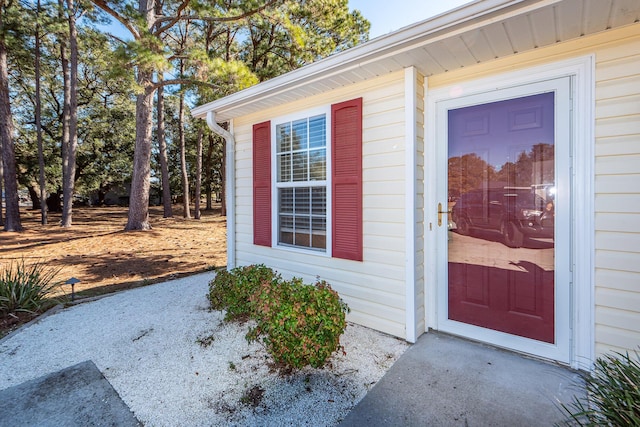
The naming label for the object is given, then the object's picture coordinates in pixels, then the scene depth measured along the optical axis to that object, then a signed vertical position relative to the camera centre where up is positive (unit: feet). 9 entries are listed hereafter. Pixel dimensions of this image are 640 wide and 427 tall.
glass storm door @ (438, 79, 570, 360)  7.14 -0.29
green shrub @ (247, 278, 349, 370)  6.69 -2.68
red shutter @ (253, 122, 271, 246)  12.30 +1.09
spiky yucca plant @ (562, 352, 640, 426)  3.91 -2.70
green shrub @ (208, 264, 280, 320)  9.61 -2.68
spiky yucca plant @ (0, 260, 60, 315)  11.01 -3.22
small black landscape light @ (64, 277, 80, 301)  11.87 -2.86
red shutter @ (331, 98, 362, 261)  9.48 +0.97
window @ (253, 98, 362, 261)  9.64 +0.99
